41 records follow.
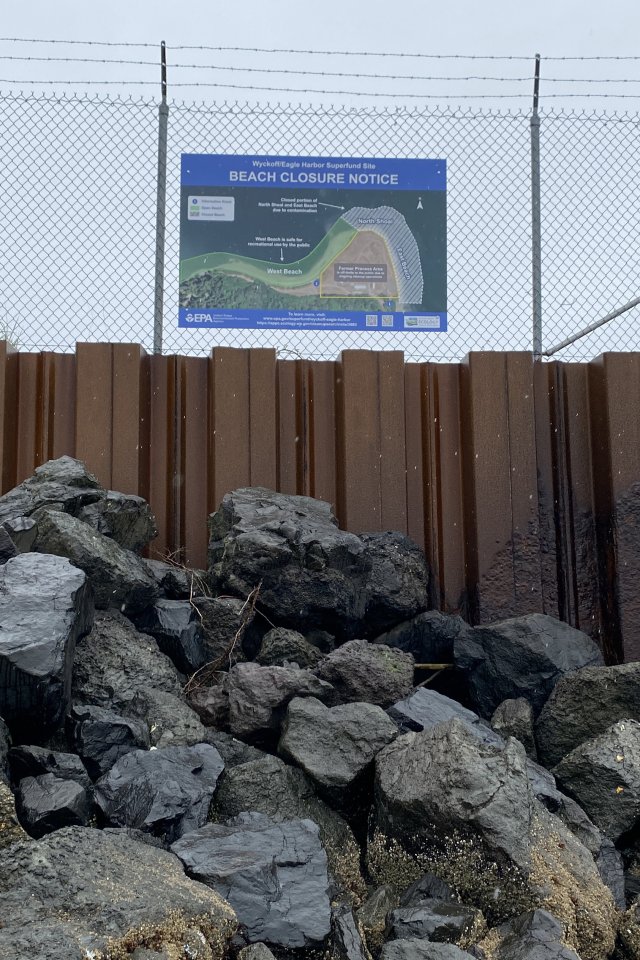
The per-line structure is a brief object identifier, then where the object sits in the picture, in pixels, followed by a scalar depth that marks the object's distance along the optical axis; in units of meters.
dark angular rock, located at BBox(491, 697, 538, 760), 5.03
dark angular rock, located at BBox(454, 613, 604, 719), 5.44
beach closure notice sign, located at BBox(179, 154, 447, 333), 6.41
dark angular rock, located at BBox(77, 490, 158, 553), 5.56
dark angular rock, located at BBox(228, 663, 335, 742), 4.62
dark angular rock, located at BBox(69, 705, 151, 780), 4.10
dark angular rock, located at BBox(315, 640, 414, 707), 4.96
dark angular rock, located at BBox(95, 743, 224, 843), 3.79
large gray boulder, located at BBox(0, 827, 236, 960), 2.81
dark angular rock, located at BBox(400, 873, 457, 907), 3.65
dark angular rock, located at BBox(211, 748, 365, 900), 4.11
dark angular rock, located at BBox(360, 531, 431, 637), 5.98
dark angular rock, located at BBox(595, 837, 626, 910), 4.05
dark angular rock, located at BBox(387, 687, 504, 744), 4.70
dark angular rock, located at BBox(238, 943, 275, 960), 3.06
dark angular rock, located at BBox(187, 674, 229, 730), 4.83
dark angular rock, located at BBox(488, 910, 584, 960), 3.30
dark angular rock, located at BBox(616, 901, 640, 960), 3.73
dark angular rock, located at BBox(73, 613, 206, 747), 4.51
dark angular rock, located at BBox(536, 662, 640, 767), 4.98
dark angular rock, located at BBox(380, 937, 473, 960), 3.19
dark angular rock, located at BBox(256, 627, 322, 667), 5.19
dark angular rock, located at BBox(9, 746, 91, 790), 3.76
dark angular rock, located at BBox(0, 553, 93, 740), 3.83
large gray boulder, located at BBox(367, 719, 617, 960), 3.66
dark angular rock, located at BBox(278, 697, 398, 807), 4.26
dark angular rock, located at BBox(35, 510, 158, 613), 4.90
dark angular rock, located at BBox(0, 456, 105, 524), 5.40
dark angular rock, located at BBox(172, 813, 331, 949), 3.24
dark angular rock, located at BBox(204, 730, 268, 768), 4.44
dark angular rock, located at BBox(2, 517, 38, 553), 4.99
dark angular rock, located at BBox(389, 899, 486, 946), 3.43
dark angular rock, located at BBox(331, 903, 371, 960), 3.23
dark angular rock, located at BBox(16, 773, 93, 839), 3.49
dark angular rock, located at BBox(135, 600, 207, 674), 5.21
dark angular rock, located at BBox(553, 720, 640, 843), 4.39
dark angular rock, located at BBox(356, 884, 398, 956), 3.53
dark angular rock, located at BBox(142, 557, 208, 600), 5.66
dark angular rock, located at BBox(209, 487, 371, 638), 5.48
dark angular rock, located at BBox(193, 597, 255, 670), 5.35
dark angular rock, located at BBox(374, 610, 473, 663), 5.83
